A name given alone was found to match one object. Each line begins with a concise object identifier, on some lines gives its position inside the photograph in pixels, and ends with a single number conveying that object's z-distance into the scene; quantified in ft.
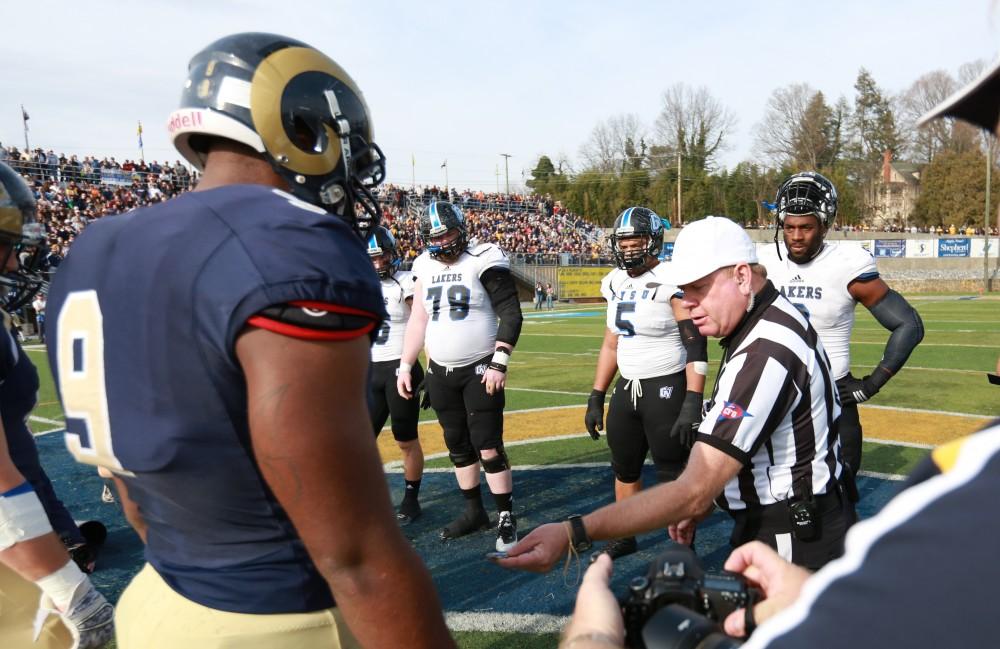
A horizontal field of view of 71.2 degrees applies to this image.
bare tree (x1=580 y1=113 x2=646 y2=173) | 231.40
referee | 8.32
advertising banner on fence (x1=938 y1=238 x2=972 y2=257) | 114.52
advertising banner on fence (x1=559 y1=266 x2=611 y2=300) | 119.14
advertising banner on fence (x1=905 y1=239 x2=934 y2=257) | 115.96
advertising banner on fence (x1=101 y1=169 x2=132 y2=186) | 106.22
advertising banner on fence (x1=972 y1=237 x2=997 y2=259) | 113.70
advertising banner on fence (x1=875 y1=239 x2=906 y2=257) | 117.80
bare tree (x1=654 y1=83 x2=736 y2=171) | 206.39
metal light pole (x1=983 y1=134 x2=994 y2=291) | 100.72
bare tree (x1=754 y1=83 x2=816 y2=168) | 192.34
